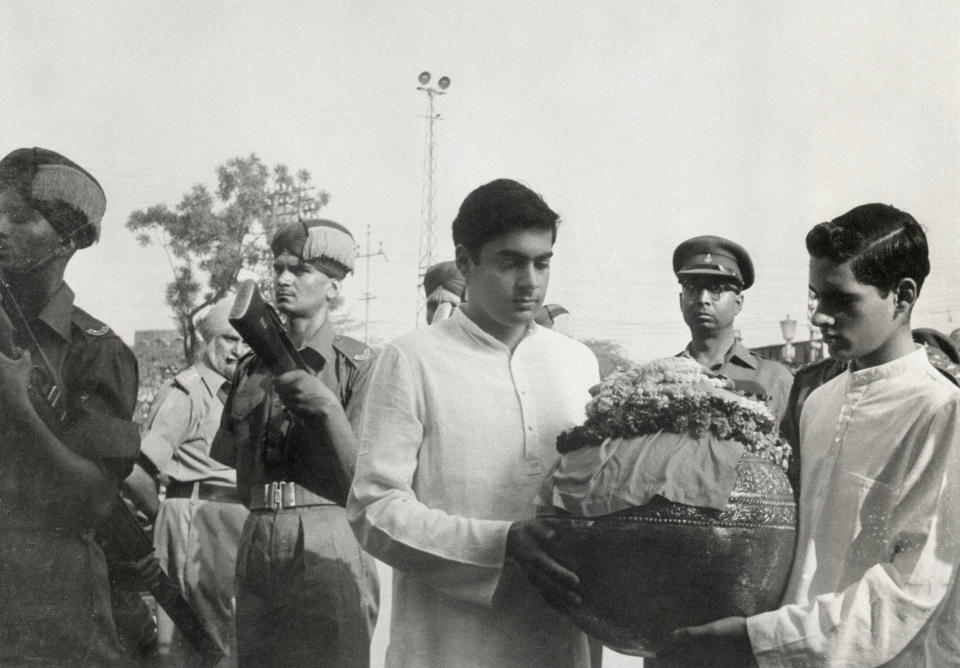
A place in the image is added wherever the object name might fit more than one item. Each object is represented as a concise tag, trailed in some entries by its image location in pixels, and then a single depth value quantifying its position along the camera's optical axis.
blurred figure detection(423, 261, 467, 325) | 5.39
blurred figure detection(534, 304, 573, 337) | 6.12
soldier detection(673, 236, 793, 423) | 4.46
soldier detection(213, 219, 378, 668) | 3.65
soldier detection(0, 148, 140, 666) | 2.98
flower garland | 2.14
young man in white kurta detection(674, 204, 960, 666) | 2.14
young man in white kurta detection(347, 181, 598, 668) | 2.37
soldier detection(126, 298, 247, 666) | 5.71
